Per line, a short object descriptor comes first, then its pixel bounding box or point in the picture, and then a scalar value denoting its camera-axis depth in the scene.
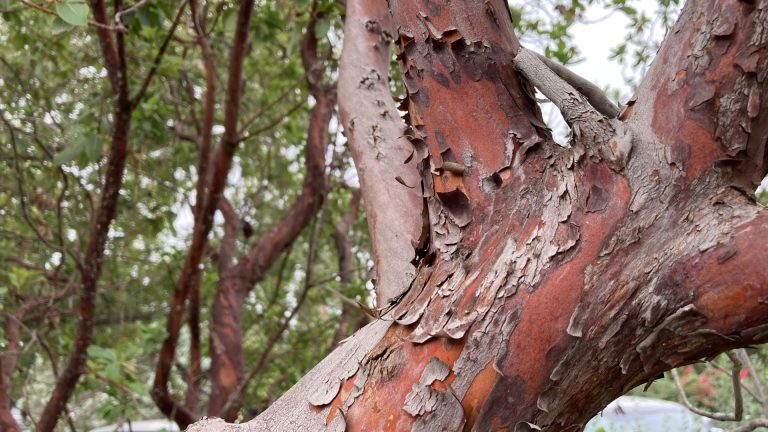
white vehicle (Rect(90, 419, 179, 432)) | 7.71
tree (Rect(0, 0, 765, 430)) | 0.97
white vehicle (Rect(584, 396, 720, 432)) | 5.17
